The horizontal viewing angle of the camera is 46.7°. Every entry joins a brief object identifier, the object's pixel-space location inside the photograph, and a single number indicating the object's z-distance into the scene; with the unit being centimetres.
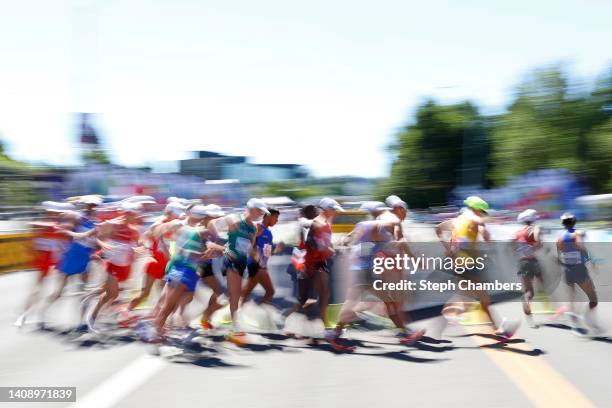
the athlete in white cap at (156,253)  984
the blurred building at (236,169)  10706
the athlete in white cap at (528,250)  1034
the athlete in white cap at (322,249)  918
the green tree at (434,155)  8162
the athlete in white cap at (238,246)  904
